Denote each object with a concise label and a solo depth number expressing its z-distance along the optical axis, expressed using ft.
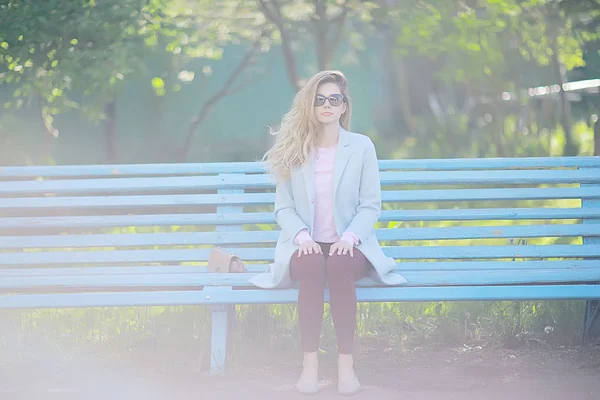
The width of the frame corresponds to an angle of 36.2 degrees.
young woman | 12.78
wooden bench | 13.52
